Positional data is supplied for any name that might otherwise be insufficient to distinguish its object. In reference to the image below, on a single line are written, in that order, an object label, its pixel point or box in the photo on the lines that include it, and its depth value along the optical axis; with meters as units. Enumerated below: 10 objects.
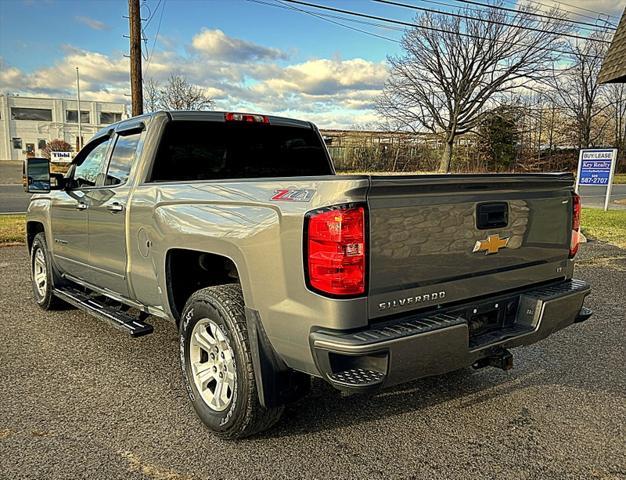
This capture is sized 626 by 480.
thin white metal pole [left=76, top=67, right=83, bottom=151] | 65.62
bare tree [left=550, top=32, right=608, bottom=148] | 52.07
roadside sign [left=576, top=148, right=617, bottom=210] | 15.18
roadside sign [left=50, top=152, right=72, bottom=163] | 39.72
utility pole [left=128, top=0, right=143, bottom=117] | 12.23
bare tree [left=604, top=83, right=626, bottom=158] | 55.16
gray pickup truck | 2.45
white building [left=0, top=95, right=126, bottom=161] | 70.75
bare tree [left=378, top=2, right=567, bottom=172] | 36.09
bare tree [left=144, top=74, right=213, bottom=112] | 32.28
